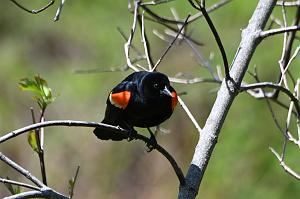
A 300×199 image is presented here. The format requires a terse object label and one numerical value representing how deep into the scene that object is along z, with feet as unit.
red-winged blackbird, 19.21
